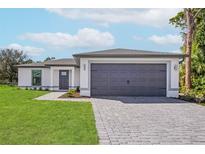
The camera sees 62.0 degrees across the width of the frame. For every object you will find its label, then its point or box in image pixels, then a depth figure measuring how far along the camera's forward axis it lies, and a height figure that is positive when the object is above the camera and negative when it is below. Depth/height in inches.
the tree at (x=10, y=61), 961.7 +92.3
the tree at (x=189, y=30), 516.3 +147.5
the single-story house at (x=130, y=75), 408.1 +5.6
